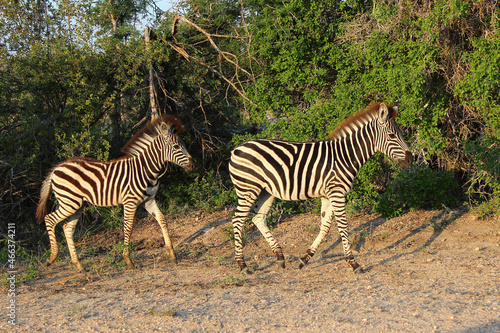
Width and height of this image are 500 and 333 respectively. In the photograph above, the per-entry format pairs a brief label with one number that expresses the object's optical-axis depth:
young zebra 14.73
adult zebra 13.40
